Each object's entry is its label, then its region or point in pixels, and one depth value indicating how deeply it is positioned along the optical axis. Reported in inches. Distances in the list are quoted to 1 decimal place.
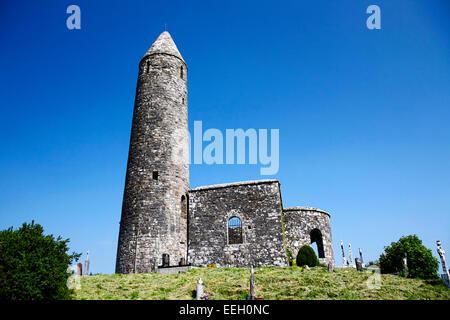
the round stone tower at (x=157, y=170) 753.6
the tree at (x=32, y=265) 362.6
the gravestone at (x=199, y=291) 447.3
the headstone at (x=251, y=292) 436.1
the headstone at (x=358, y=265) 705.6
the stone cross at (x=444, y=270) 562.9
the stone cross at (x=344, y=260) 1046.7
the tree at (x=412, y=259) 765.9
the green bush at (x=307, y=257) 772.6
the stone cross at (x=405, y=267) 724.0
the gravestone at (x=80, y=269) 649.1
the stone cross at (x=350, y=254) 991.6
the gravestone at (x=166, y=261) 711.7
